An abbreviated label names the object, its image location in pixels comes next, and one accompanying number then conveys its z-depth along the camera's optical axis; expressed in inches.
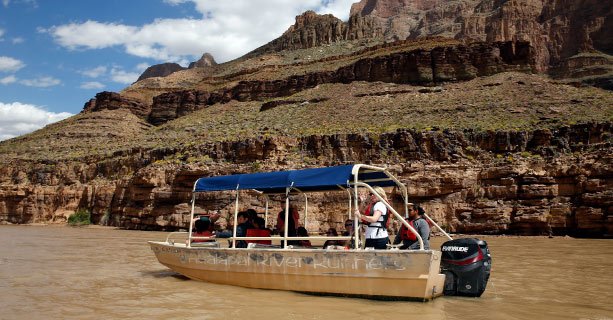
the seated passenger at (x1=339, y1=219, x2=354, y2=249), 370.3
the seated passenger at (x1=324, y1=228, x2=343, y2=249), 395.1
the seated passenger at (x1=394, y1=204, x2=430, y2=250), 349.4
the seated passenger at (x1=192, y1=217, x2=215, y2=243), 475.8
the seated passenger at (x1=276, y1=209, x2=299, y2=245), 421.7
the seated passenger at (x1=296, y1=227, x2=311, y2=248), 416.4
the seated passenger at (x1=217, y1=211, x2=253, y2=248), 427.2
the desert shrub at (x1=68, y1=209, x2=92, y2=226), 1803.6
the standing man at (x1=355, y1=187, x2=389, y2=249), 346.3
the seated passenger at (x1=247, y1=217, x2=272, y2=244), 422.9
